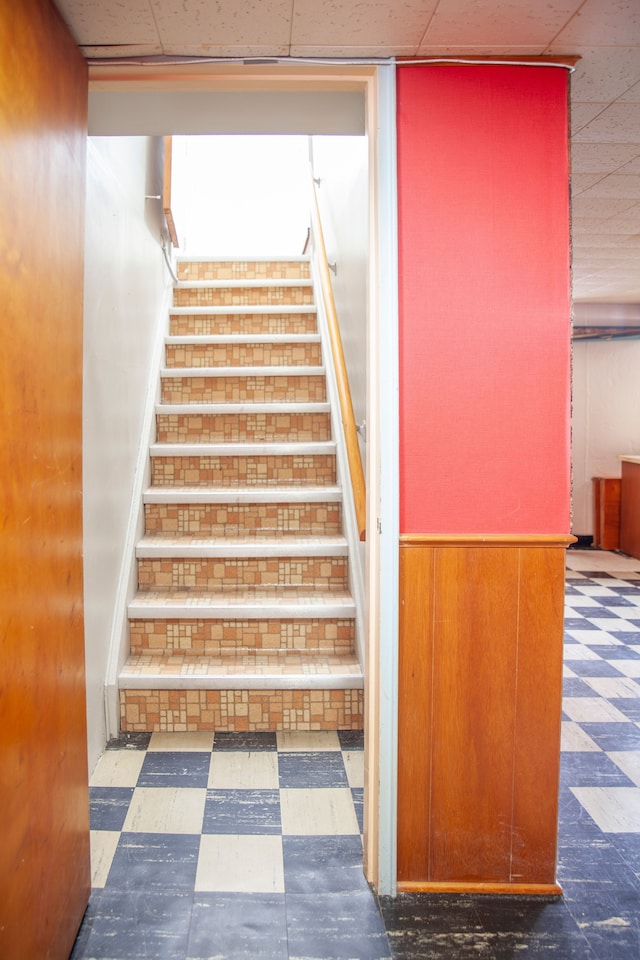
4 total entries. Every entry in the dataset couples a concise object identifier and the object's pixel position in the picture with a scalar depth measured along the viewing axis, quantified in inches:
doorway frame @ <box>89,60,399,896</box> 66.5
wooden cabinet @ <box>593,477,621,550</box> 252.4
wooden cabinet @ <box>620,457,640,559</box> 241.8
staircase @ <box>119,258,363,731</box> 99.7
